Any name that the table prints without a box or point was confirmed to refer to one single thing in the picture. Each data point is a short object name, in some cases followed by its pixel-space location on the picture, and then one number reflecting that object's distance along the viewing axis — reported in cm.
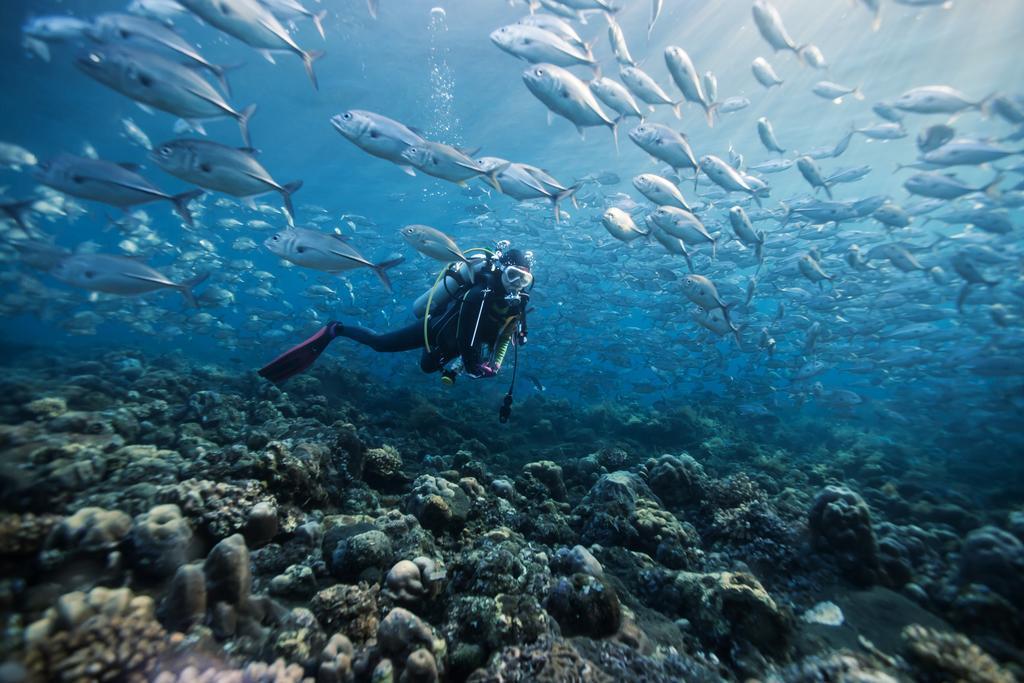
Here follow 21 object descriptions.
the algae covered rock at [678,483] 552
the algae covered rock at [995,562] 330
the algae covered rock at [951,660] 250
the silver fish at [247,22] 420
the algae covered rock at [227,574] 232
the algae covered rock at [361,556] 294
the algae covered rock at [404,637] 230
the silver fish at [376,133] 456
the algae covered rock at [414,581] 271
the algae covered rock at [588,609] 275
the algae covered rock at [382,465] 521
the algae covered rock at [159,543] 243
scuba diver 506
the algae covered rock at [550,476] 573
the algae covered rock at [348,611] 248
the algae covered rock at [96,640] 171
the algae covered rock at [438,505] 386
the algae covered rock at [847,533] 378
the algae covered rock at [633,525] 418
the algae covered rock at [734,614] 297
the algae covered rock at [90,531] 231
